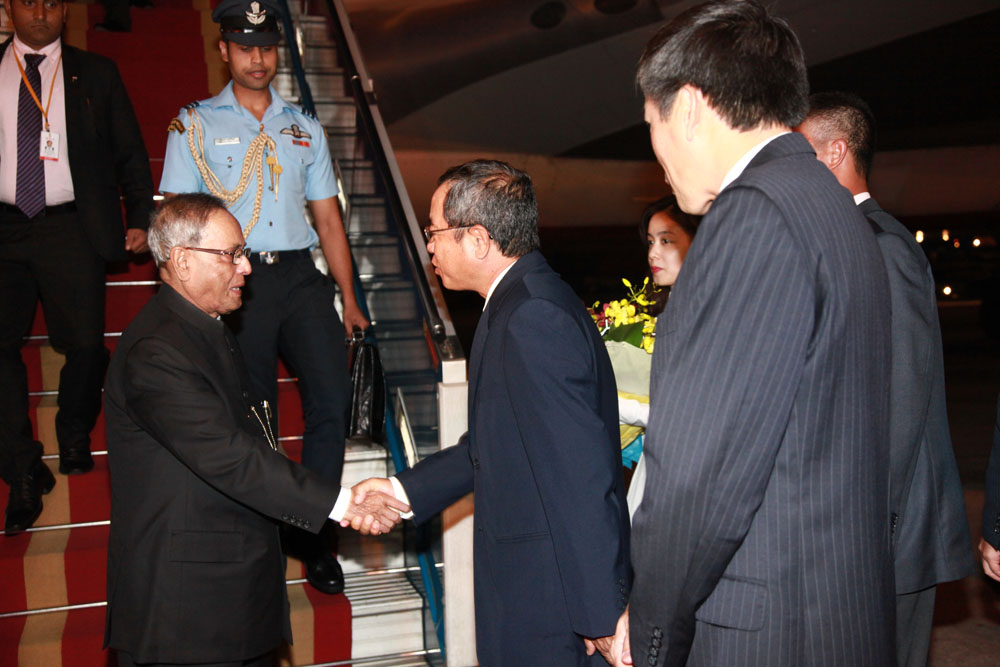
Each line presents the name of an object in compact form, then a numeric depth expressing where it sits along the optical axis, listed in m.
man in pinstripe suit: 1.28
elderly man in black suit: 2.23
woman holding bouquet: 3.01
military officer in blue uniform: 3.55
